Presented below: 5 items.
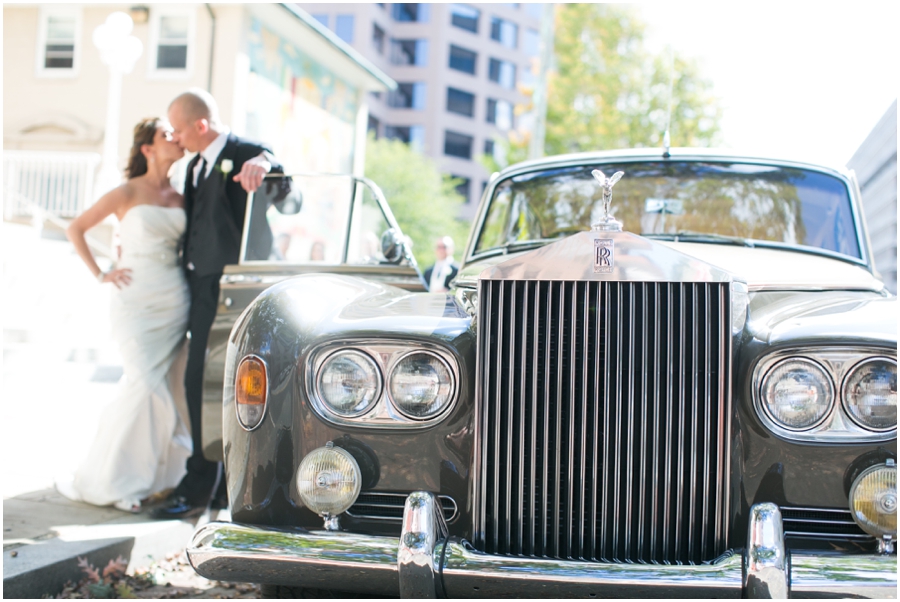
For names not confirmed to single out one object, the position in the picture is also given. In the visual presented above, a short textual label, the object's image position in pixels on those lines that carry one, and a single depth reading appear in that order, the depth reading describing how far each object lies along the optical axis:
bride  4.03
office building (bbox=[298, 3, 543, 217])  52.91
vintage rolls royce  2.08
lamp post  11.46
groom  3.96
